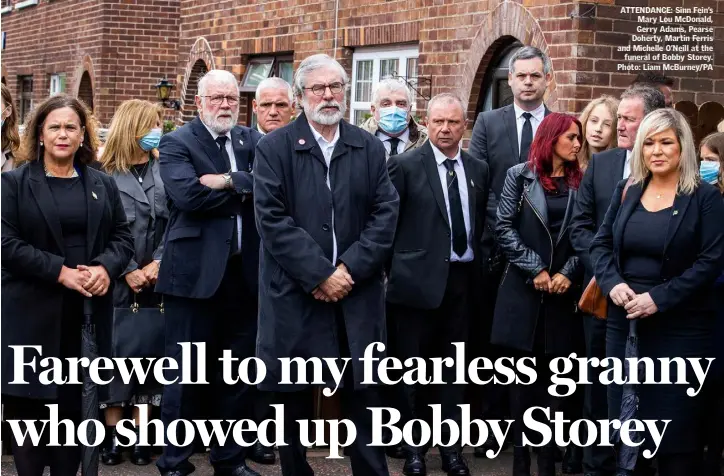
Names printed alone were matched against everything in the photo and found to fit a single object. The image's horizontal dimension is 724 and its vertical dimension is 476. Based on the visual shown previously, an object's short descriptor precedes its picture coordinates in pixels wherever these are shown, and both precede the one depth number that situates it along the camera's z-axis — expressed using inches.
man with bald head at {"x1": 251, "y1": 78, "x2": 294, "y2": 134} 287.0
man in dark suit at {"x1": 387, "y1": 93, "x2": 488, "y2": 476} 268.5
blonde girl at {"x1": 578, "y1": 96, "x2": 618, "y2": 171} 276.2
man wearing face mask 299.0
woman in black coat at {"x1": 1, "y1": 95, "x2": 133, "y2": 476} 227.1
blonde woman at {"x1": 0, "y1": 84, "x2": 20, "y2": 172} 282.5
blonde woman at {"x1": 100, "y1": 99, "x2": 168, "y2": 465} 282.7
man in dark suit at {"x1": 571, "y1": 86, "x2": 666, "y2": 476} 254.8
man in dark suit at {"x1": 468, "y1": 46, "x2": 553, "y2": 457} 286.0
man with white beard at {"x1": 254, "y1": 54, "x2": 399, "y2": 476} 228.7
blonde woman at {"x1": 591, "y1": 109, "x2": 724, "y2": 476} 228.1
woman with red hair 259.6
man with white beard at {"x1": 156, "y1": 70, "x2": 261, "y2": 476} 257.1
